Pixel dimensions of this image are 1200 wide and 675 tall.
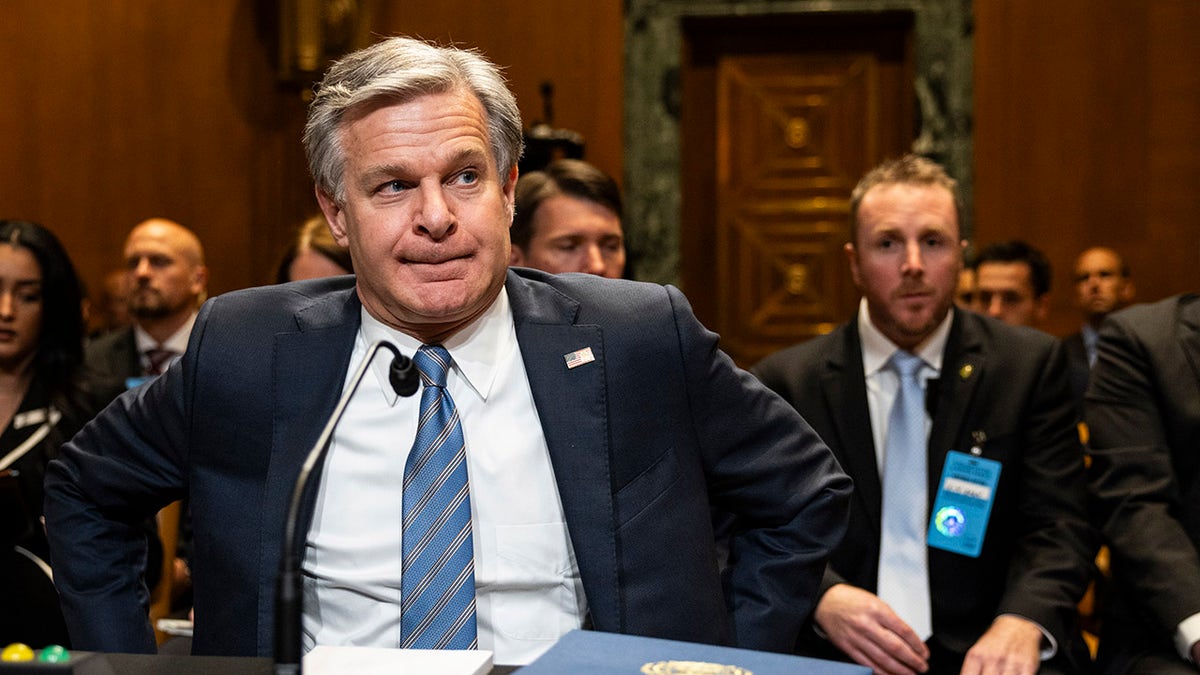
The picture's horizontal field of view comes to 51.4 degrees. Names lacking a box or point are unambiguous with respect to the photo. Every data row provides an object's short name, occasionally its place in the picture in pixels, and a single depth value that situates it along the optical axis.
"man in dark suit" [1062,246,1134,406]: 6.59
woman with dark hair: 3.42
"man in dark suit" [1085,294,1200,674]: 2.58
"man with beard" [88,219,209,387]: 5.00
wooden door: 7.31
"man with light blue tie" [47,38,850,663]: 1.88
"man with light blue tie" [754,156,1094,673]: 2.65
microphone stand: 1.25
